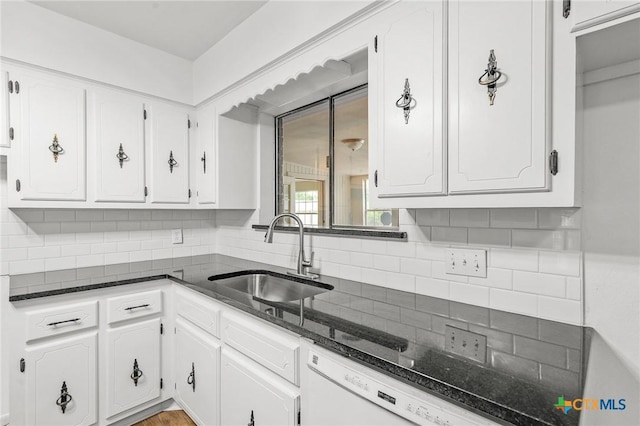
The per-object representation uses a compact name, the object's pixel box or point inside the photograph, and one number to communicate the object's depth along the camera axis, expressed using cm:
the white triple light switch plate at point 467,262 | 130
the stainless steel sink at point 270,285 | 187
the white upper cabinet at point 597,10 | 79
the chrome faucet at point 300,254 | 192
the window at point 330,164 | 199
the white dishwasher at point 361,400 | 79
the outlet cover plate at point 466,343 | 89
